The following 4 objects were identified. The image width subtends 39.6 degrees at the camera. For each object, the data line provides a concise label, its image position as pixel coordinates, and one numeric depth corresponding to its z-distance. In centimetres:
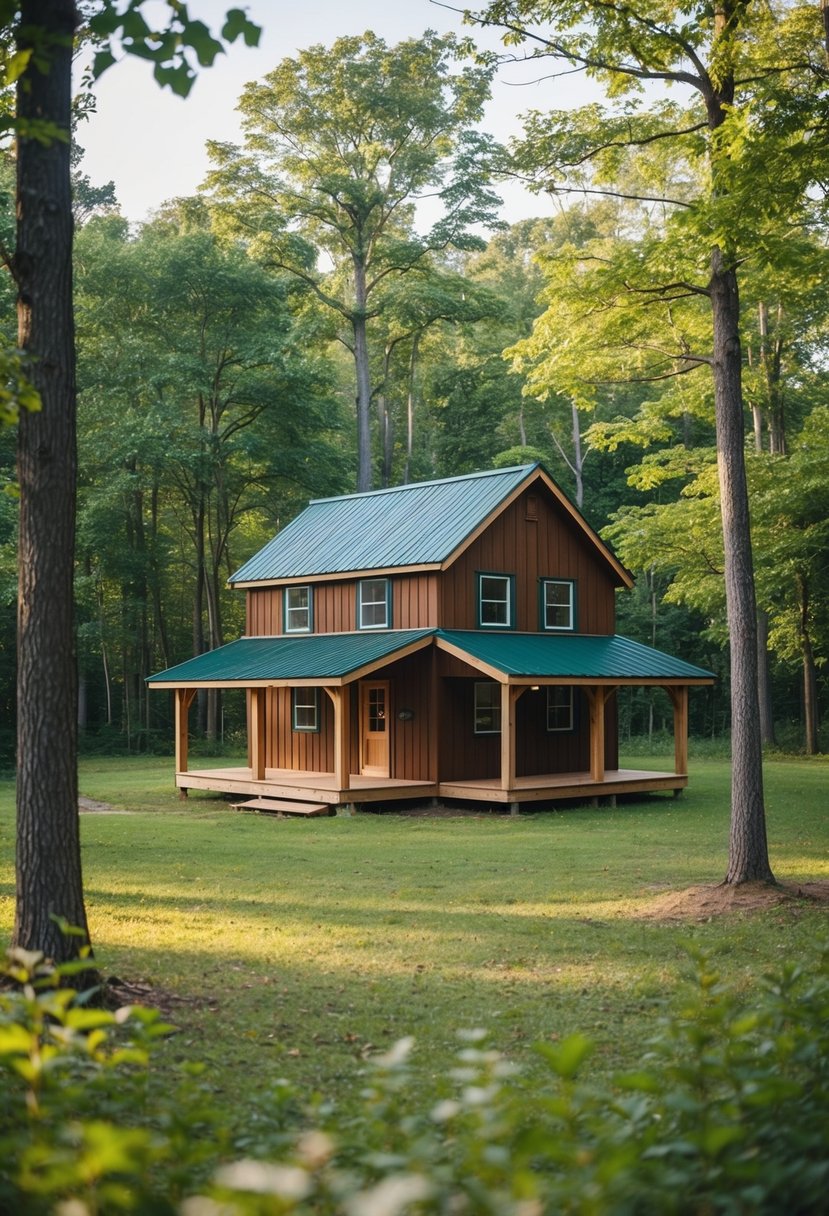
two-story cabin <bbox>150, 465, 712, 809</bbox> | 2158
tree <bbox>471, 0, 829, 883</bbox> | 1071
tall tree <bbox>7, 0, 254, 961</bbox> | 643
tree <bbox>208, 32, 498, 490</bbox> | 3612
